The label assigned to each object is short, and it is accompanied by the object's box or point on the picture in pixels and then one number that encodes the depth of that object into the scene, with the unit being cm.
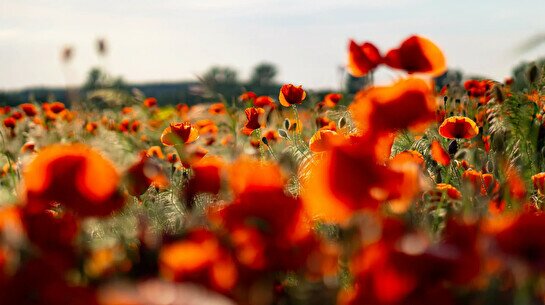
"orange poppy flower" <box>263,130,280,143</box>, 374
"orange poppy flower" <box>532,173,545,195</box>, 203
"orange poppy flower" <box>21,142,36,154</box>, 363
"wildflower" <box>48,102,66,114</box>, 528
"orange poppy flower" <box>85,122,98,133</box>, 515
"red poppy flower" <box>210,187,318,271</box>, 97
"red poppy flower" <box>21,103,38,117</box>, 543
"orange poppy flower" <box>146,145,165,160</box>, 309
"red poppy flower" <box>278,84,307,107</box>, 284
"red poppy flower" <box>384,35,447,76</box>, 157
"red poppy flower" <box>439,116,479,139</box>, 241
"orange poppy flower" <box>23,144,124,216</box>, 107
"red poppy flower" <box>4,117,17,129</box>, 484
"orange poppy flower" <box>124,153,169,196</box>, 133
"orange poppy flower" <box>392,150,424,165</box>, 182
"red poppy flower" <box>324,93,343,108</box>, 411
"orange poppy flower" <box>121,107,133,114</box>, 630
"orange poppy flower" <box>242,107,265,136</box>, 279
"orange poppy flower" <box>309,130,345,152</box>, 194
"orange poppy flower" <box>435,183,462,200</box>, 174
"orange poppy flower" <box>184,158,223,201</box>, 133
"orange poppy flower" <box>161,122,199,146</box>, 227
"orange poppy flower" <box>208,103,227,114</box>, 436
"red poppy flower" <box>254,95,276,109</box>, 373
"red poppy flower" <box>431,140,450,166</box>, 218
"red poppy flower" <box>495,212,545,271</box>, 98
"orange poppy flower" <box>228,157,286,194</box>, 103
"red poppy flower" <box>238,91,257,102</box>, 422
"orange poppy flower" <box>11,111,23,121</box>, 542
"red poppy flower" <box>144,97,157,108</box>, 607
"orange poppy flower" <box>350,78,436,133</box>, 123
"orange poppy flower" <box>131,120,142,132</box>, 503
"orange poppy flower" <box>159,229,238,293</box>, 90
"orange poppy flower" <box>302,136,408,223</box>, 103
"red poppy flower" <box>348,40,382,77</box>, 170
